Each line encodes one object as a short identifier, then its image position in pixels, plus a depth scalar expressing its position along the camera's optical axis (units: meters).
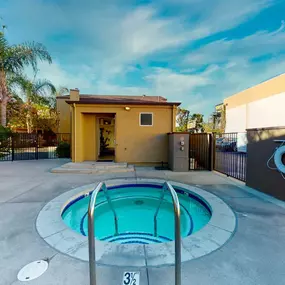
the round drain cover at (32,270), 2.06
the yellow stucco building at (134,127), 9.36
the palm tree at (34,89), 13.88
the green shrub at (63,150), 12.99
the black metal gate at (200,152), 8.55
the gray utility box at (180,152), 8.23
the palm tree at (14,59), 12.75
